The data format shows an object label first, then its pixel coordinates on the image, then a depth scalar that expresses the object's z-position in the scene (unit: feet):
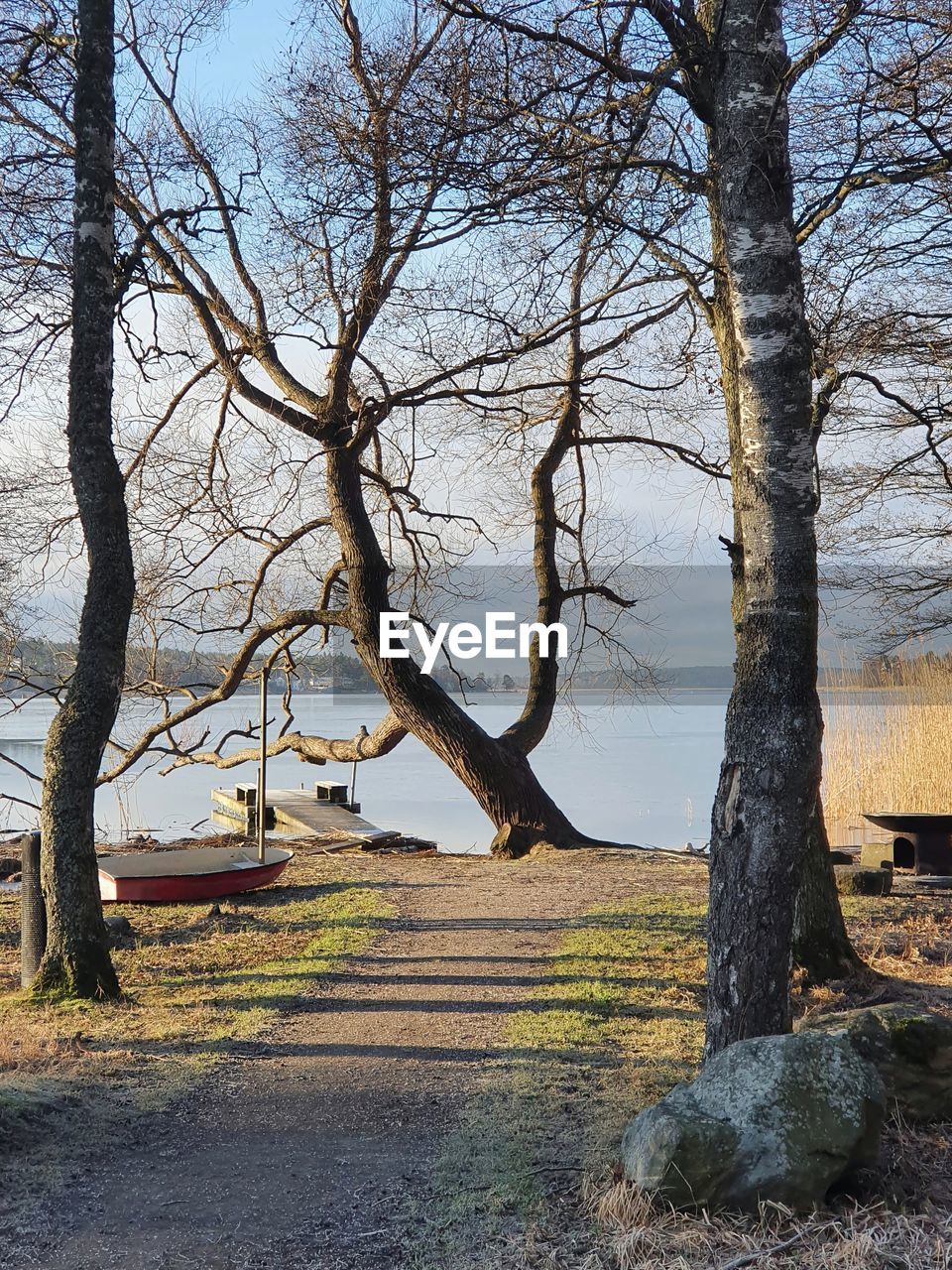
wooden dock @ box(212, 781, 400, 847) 43.83
